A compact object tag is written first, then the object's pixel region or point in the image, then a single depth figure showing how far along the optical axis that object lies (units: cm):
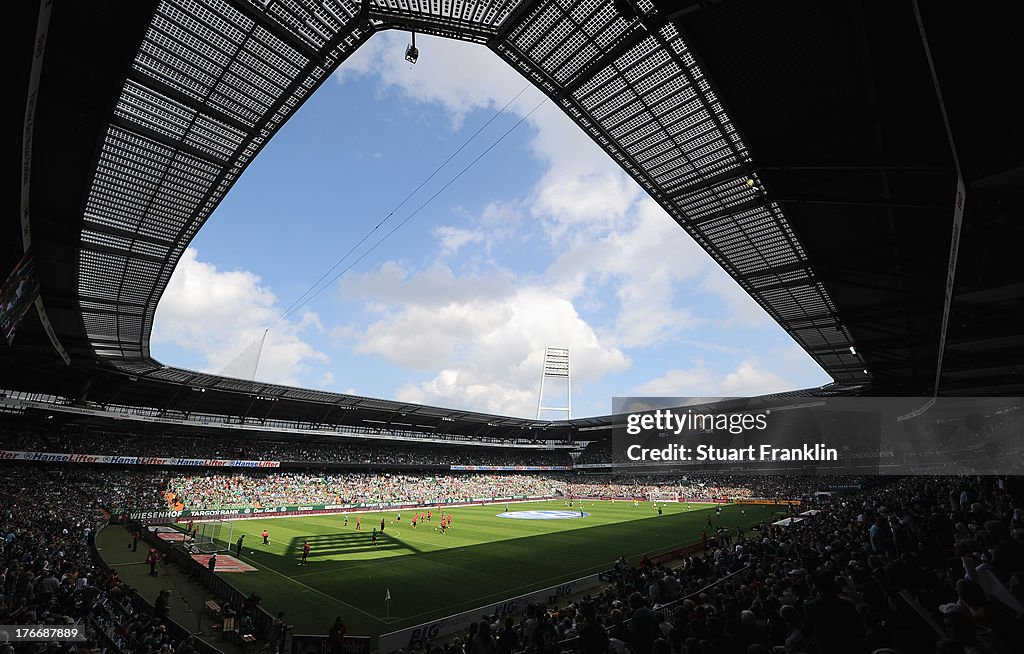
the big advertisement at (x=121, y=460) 4047
